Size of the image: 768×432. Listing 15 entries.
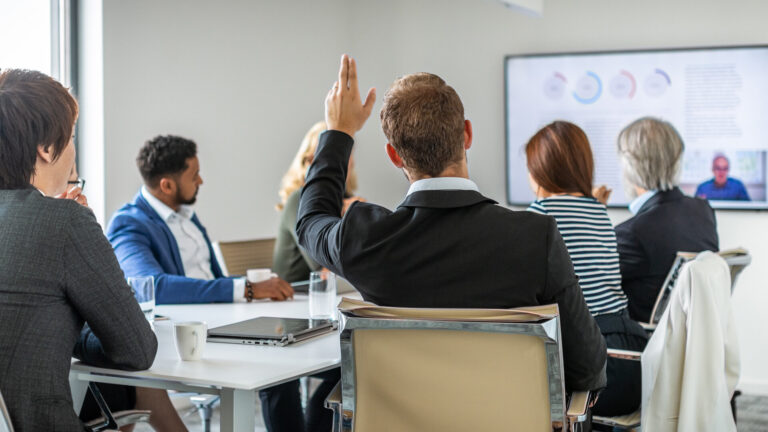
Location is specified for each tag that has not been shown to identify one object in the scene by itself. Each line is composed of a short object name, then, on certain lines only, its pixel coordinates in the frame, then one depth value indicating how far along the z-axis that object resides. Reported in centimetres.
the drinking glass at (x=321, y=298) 233
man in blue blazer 269
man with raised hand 151
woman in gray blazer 150
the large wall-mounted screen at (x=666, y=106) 439
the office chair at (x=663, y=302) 222
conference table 163
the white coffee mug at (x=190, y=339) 178
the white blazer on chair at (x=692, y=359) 200
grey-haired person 299
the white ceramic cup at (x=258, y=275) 276
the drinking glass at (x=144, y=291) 208
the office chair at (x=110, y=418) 183
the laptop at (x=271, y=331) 195
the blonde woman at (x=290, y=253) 342
